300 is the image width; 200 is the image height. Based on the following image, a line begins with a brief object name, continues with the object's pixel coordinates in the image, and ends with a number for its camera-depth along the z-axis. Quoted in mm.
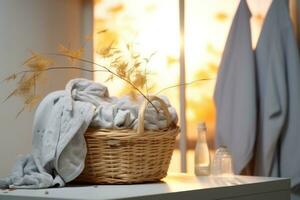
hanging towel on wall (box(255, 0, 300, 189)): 3174
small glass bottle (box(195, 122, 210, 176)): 2777
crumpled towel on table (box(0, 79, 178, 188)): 2340
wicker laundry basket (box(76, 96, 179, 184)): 2373
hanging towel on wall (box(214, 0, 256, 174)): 3274
